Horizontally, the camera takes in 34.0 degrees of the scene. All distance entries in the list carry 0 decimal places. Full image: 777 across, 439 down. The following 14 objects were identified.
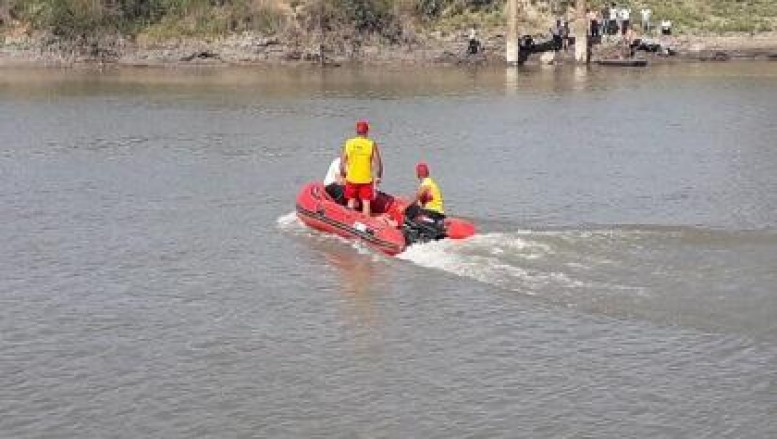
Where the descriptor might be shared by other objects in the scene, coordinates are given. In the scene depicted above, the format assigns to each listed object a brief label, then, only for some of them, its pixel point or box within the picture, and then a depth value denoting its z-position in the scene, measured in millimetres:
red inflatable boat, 18469
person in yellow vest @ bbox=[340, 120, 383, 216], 19875
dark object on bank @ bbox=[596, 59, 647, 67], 52844
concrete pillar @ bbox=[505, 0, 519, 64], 53281
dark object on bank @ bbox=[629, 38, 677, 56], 55031
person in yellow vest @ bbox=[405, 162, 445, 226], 18828
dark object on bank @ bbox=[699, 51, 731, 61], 54906
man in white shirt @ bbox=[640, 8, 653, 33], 56812
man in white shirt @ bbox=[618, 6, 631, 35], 55875
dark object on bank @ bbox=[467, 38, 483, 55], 55781
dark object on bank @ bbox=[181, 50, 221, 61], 56625
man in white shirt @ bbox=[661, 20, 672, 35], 56469
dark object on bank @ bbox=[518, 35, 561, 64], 55469
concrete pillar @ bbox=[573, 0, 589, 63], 53812
